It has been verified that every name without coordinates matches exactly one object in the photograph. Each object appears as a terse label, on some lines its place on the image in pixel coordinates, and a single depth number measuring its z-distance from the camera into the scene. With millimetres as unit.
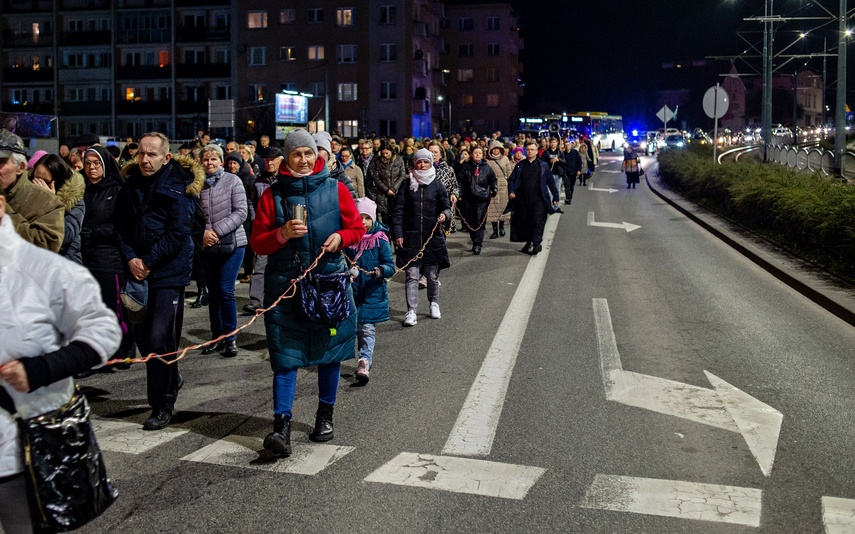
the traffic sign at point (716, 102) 28500
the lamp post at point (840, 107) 23078
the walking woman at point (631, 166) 37531
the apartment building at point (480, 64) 94850
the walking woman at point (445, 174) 14023
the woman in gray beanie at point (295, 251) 5898
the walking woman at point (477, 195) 17656
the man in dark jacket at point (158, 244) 6668
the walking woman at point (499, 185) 20609
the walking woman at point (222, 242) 9109
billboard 50256
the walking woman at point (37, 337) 3174
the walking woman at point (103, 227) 7793
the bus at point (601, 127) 83938
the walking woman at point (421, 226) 10836
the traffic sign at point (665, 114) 41562
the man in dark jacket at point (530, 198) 17281
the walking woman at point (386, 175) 16203
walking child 8070
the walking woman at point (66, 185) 7625
